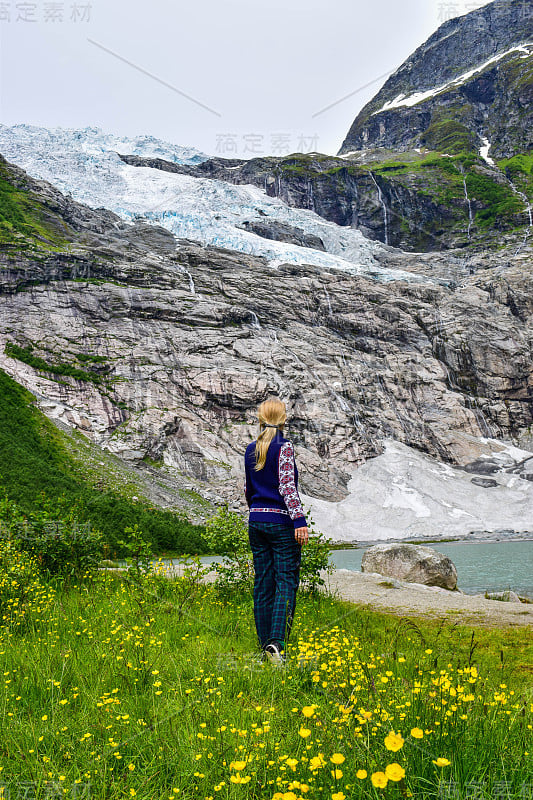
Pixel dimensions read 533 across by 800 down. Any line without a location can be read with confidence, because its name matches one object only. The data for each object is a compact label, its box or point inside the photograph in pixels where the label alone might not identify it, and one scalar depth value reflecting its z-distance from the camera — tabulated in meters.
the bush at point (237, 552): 8.80
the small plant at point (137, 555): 7.65
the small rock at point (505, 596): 14.97
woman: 5.17
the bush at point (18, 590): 5.82
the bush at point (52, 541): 8.63
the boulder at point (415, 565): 20.52
